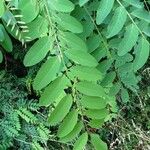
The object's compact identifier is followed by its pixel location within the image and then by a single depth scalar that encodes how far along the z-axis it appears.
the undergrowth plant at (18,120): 0.50
